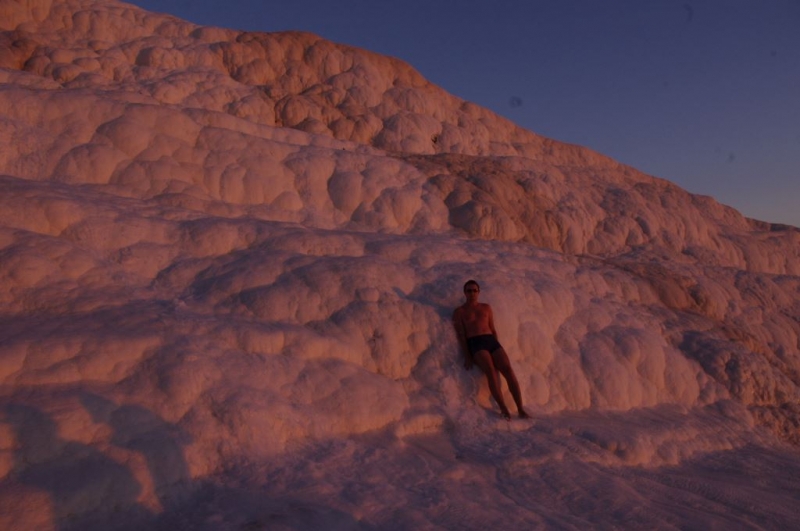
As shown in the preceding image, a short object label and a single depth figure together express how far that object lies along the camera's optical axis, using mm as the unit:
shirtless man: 5691
